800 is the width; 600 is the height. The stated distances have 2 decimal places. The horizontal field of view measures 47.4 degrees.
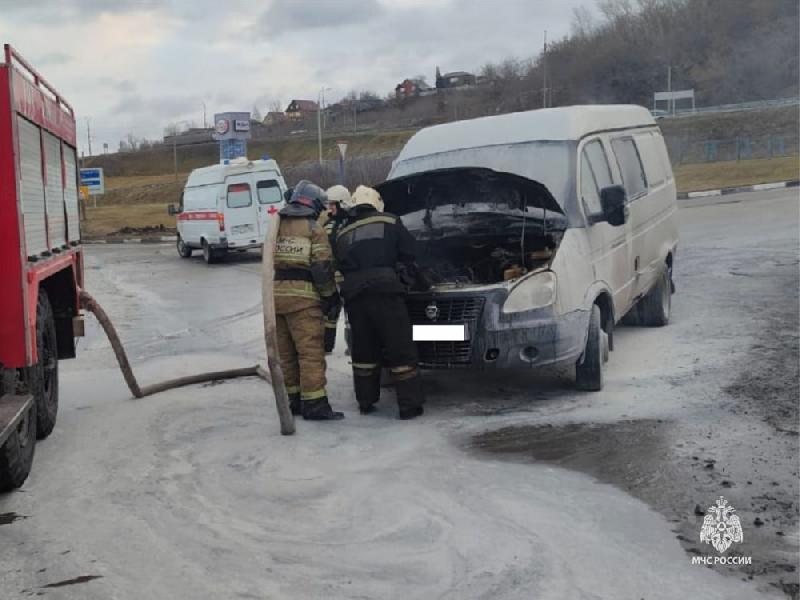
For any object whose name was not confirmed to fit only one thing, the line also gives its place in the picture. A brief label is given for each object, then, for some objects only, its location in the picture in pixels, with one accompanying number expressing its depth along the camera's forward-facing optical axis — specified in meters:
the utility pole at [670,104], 79.51
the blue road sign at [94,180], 34.66
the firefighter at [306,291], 6.45
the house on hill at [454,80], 113.81
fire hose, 6.16
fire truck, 4.93
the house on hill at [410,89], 116.81
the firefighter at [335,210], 6.93
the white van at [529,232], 6.41
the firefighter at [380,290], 6.36
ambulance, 21.34
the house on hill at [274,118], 122.06
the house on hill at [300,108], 129.88
